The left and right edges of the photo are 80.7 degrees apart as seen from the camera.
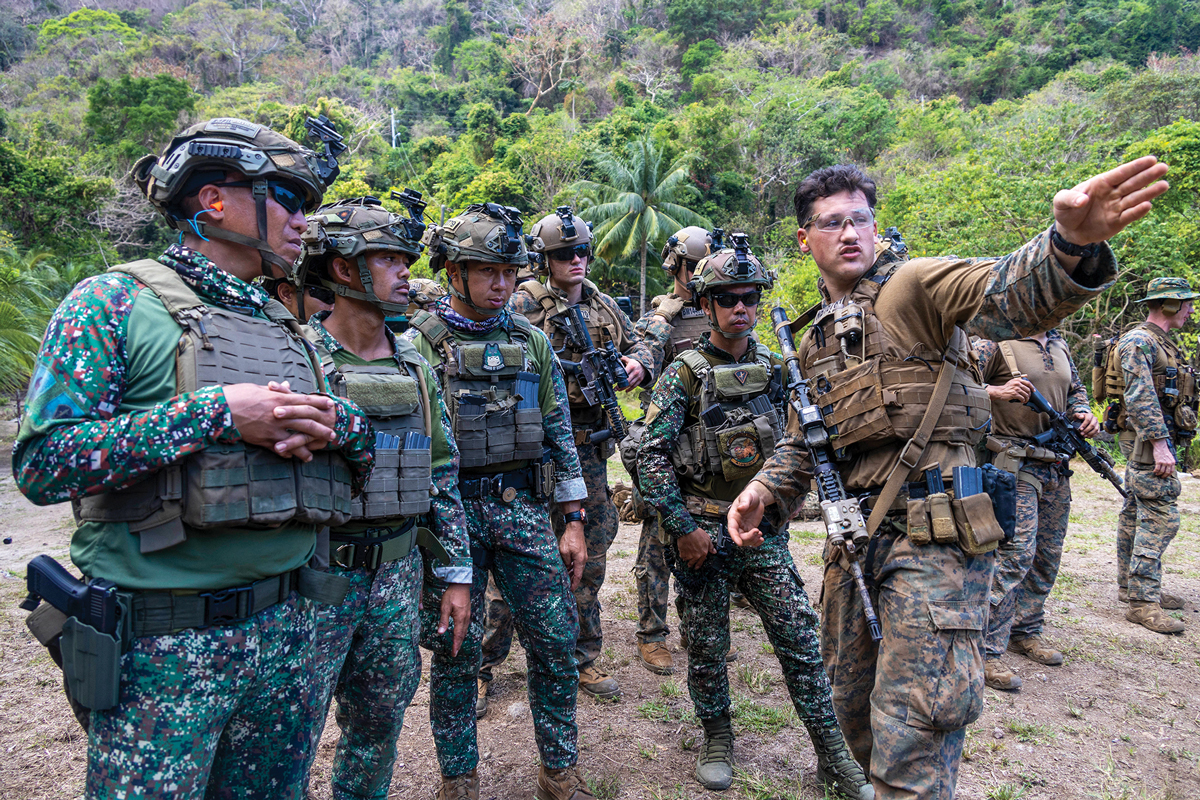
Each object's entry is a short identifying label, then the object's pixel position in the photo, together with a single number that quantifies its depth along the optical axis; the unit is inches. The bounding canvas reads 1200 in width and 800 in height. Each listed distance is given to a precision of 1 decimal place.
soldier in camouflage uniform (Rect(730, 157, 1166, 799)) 90.4
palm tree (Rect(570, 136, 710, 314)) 1239.5
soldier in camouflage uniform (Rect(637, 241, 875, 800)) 133.6
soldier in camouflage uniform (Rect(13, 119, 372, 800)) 68.1
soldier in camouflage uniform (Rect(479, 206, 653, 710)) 189.2
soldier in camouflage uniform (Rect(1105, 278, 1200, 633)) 243.4
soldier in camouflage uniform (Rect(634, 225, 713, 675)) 205.2
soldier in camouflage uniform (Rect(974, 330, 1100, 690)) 211.2
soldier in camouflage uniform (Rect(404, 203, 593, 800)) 130.5
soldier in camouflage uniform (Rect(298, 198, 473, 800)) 103.7
